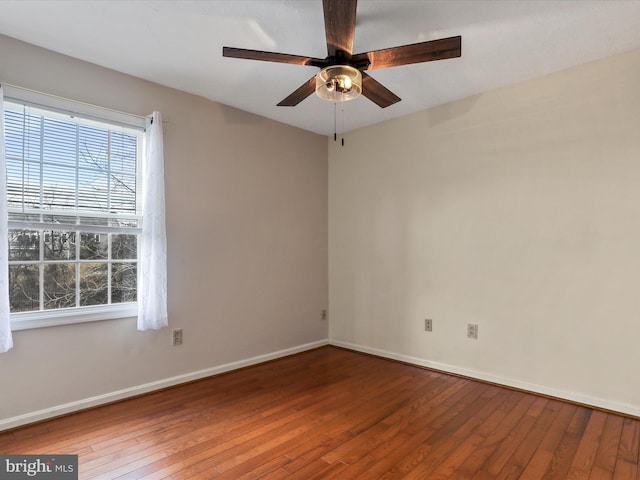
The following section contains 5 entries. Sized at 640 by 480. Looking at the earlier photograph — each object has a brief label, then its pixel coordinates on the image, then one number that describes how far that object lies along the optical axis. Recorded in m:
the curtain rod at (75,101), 2.41
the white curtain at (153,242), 2.88
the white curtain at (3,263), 2.27
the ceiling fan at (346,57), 1.77
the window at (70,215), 2.48
